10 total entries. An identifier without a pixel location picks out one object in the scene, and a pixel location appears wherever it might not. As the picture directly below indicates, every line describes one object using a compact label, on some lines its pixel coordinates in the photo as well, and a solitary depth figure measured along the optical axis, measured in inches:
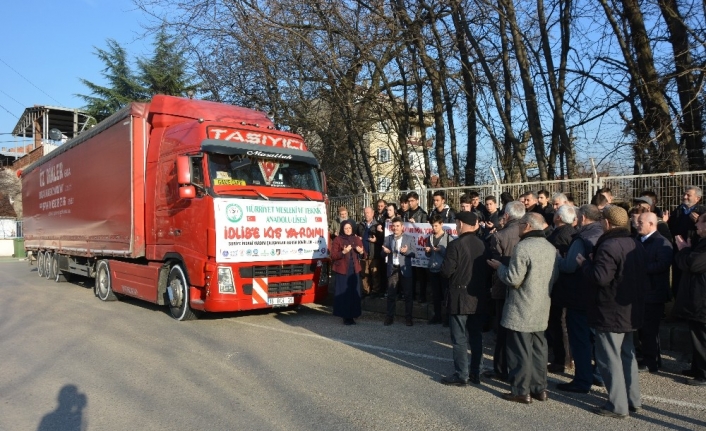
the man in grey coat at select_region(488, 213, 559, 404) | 206.5
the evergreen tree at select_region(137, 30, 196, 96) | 1360.7
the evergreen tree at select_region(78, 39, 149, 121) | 1433.3
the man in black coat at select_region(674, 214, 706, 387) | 218.8
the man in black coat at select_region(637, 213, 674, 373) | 240.8
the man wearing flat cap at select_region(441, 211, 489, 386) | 227.1
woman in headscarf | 364.8
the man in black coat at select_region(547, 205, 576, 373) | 242.3
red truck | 344.5
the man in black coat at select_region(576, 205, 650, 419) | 190.9
